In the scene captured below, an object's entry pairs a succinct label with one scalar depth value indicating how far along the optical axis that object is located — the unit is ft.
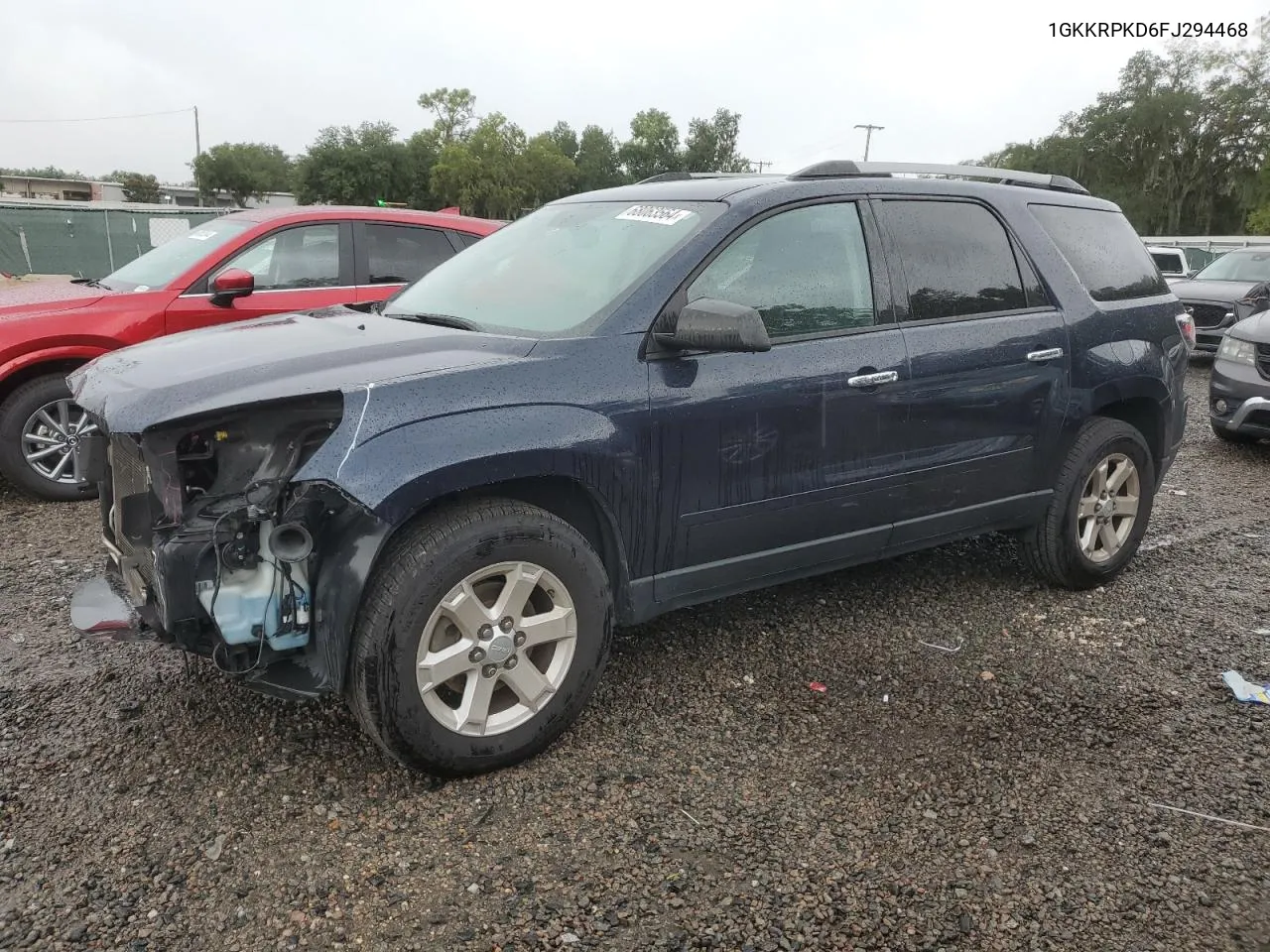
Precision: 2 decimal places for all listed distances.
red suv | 18.62
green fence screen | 68.90
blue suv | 8.78
